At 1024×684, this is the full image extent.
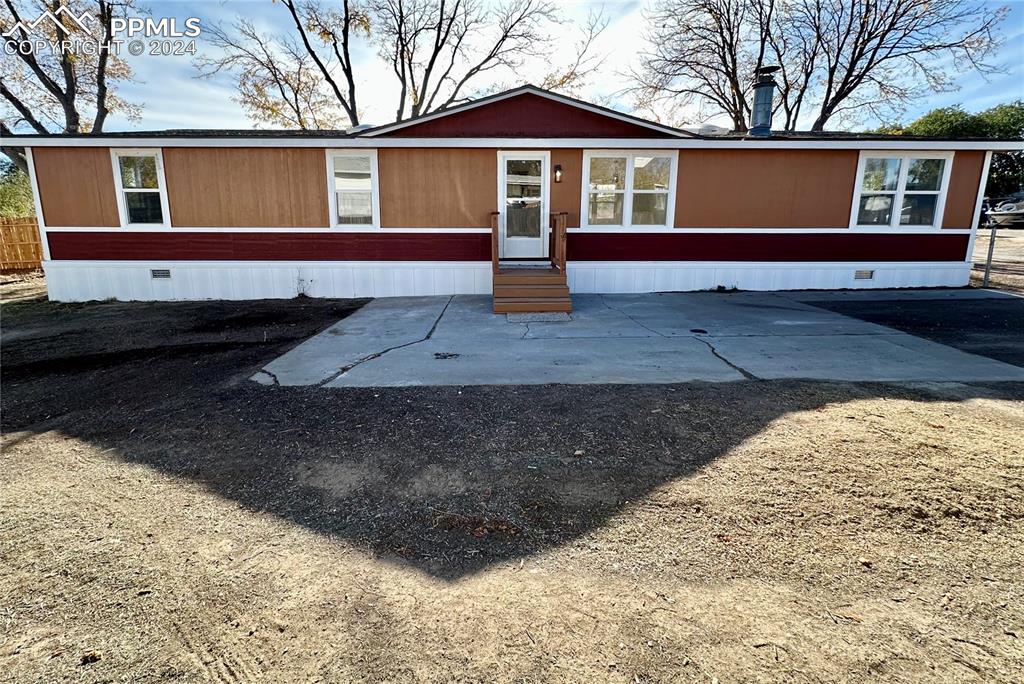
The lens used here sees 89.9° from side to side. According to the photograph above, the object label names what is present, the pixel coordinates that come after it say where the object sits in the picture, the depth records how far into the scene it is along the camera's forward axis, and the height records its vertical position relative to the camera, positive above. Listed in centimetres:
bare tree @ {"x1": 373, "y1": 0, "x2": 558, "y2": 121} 2252 +836
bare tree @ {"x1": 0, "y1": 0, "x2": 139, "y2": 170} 1616 +526
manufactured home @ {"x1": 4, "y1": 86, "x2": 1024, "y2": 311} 912 +50
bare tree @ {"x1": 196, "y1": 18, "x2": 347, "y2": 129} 2142 +646
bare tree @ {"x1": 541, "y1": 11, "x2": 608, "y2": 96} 2291 +695
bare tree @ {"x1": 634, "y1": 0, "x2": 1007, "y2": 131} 2075 +793
